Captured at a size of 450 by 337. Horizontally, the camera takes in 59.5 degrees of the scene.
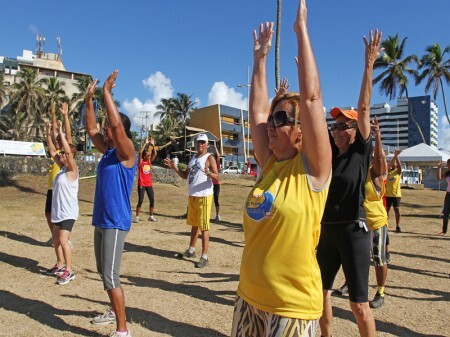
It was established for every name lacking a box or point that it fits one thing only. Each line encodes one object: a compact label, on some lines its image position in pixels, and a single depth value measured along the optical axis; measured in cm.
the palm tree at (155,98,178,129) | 7310
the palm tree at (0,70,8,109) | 5522
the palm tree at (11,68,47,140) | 5378
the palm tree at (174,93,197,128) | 7350
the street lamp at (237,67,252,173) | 6596
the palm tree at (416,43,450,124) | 3297
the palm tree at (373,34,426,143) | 3619
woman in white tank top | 555
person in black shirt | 296
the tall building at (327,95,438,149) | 15025
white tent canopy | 2823
